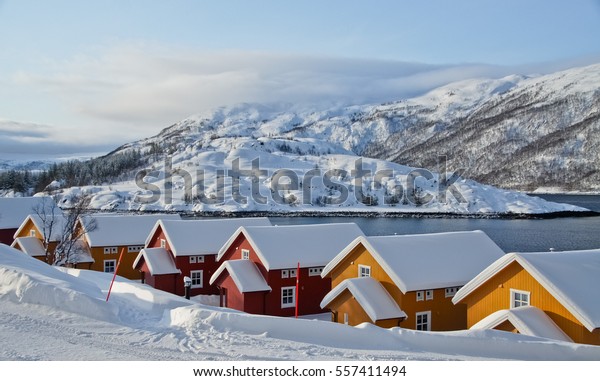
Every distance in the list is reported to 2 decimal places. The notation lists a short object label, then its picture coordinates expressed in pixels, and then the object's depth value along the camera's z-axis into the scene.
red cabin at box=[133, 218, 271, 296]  30.03
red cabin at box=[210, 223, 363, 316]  24.45
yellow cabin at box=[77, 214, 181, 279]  35.28
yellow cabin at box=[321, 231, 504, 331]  18.86
